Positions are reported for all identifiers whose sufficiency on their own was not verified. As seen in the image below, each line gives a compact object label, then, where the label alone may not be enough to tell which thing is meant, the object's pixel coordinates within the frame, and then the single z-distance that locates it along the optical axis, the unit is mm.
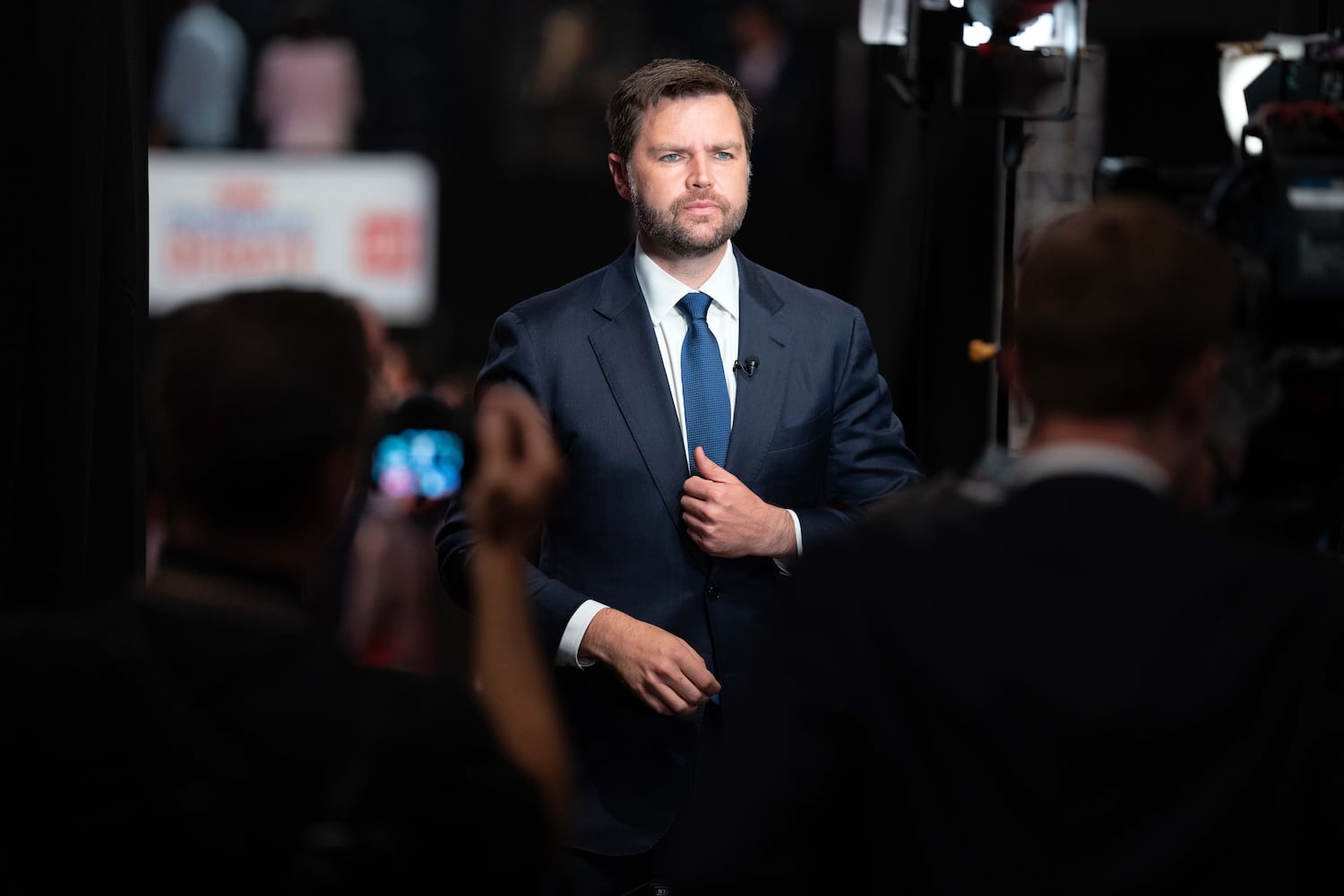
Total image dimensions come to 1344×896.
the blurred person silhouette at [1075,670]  2453
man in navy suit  4707
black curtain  4121
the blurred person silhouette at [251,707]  2379
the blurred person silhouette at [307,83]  14555
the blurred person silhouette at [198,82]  14477
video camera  3314
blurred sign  13914
